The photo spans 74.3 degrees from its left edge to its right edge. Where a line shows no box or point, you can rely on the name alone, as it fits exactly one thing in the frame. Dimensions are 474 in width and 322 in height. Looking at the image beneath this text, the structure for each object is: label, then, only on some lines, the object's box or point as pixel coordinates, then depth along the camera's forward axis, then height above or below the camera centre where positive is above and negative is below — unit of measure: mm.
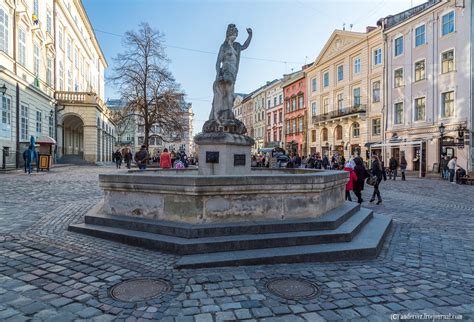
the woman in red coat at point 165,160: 15131 +28
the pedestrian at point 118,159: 28453 +122
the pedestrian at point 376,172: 9975 -346
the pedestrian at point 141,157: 16203 +178
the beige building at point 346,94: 33094 +8209
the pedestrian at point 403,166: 20703 -288
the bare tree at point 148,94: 31703 +6826
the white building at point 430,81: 23406 +6830
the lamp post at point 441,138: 22578 +1855
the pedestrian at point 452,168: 19050 -381
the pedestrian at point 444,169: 21188 -481
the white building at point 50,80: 21488 +6849
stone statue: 8172 +2216
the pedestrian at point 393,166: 20594 -287
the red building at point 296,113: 47219 +7694
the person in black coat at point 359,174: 9414 -383
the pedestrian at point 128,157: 26208 +286
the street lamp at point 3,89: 19516 +4457
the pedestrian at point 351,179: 9519 -533
